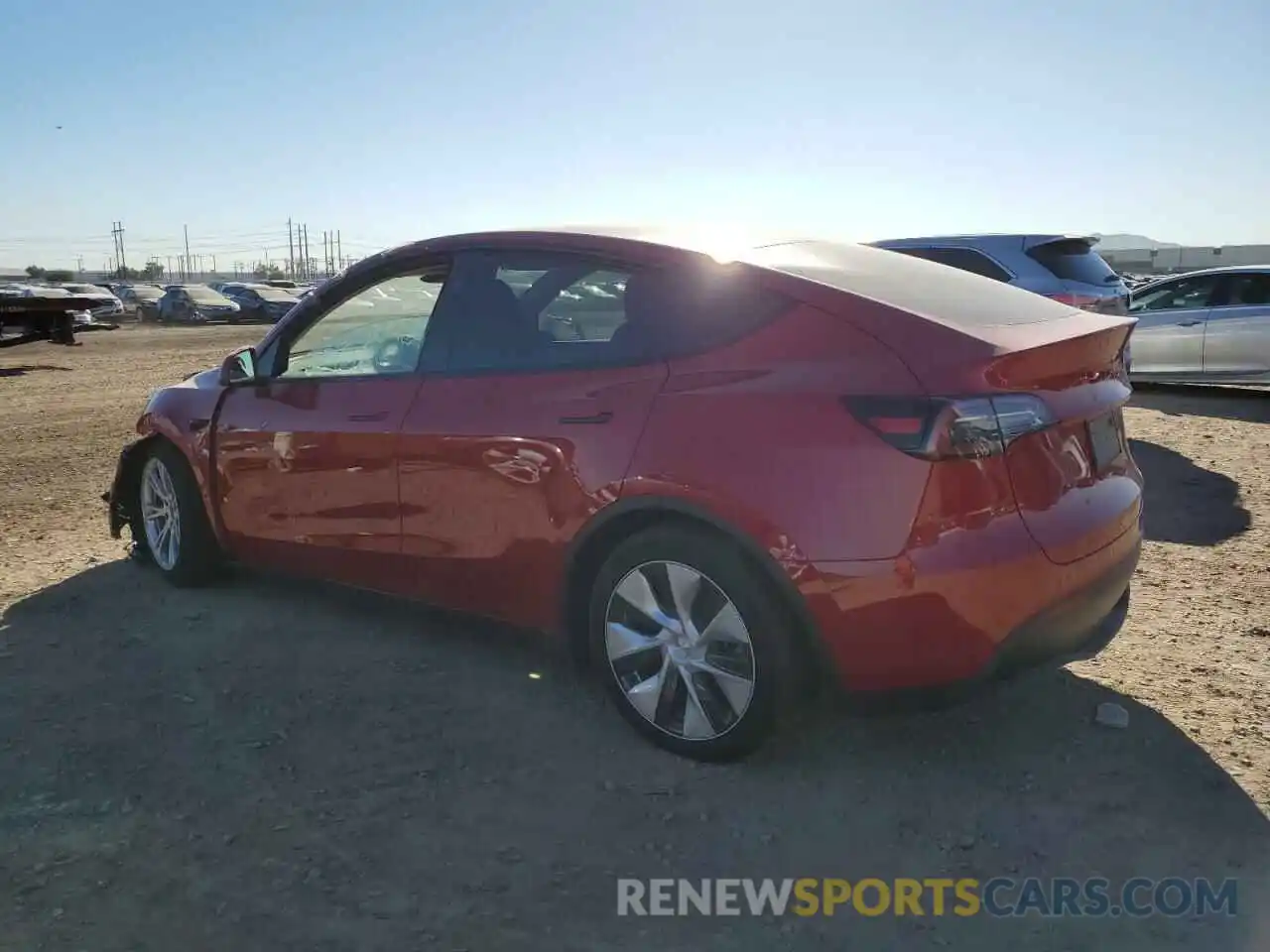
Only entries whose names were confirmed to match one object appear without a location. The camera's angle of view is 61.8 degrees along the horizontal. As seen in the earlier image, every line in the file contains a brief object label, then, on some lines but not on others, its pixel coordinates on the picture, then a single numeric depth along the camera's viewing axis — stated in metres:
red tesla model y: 2.89
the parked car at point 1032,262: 9.16
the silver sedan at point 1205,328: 11.33
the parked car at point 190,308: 38.91
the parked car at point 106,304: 32.06
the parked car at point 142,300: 40.84
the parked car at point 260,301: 40.81
